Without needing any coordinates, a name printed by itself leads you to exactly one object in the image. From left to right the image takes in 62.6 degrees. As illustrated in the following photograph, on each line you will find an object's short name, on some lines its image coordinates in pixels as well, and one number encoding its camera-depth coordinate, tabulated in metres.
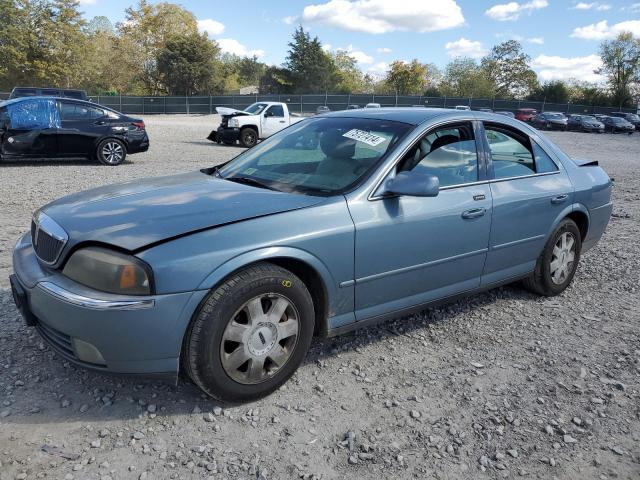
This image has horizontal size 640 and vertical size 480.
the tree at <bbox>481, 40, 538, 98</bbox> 79.75
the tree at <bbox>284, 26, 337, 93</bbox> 66.06
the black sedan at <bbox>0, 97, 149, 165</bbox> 10.67
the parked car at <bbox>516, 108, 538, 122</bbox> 42.94
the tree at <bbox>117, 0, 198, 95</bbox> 61.50
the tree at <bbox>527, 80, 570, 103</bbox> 63.31
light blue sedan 2.51
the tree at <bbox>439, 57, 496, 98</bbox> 72.69
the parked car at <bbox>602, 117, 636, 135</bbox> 41.05
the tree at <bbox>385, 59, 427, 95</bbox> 79.62
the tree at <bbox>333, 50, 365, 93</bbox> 92.75
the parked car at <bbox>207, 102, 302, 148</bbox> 17.75
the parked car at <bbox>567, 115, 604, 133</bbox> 40.31
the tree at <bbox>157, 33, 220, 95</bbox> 54.62
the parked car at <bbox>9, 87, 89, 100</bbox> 22.86
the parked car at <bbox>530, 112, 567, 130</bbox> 40.44
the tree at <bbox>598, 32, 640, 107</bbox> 70.12
